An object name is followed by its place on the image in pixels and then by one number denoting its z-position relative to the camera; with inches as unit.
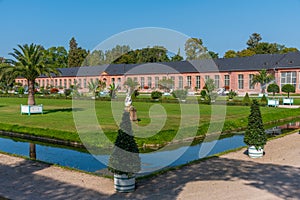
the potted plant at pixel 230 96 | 1361.3
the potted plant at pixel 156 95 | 1387.8
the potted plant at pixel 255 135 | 412.6
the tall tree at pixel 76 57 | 3543.3
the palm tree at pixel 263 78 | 1764.3
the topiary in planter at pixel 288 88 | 1343.5
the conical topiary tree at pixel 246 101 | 1166.3
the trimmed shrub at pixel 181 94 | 1296.4
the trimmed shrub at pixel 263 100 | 1169.0
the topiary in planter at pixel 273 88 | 1481.3
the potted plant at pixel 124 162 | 289.7
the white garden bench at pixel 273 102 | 1090.7
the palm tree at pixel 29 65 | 901.8
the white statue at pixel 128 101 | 679.7
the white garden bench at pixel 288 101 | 1146.5
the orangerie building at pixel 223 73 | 1787.6
